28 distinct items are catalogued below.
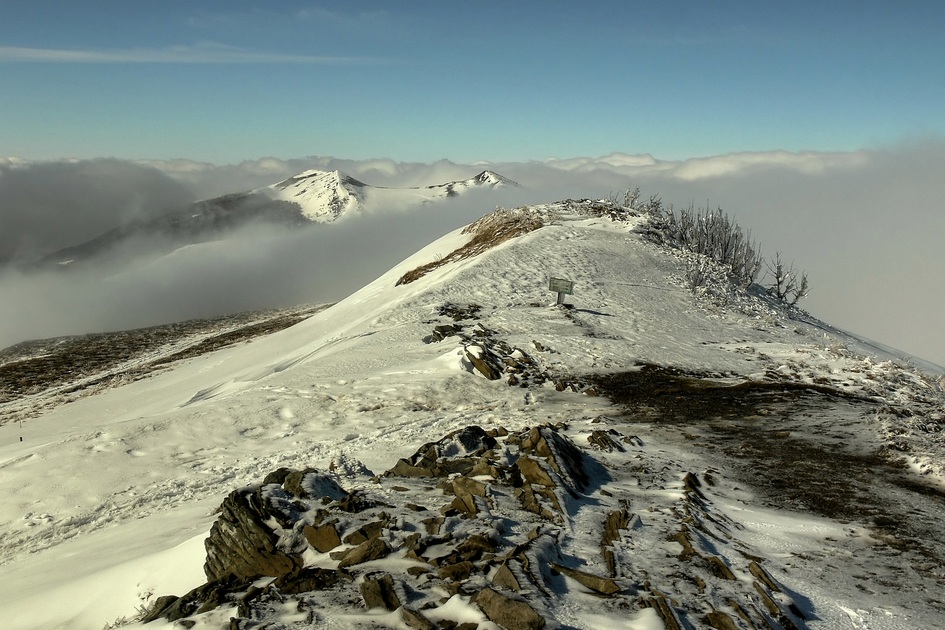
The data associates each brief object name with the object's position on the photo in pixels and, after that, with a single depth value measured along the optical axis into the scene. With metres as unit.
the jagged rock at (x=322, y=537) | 6.57
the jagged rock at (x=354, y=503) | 7.40
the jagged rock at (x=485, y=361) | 17.36
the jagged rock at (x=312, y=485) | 7.71
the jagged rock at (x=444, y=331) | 19.98
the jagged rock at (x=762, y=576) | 6.58
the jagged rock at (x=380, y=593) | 5.39
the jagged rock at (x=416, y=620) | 5.07
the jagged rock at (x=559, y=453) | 9.34
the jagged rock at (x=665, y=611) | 5.46
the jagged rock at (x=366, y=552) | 6.18
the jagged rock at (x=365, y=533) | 6.56
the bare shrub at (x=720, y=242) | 30.67
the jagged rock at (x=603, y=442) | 11.82
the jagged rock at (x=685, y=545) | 7.07
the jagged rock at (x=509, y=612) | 5.04
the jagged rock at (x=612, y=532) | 6.73
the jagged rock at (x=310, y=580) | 5.72
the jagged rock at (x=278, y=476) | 8.30
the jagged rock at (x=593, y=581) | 6.00
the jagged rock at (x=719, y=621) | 5.56
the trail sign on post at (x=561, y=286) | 22.57
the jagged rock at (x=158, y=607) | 5.83
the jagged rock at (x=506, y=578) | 5.68
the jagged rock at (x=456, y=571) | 5.89
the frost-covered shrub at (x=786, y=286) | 31.18
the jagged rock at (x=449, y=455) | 9.92
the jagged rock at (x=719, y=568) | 6.68
